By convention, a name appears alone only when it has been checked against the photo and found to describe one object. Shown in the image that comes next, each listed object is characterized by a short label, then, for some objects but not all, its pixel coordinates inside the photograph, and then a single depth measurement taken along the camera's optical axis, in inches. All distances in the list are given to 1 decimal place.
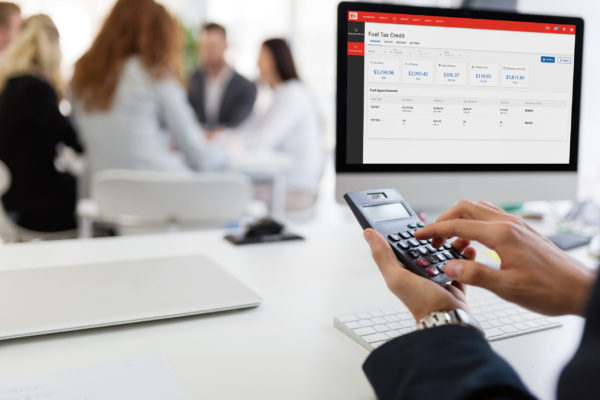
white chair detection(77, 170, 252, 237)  67.3
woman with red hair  79.4
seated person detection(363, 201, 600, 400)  17.4
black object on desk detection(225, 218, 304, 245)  44.1
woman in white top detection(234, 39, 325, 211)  117.2
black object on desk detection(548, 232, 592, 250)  45.2
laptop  25.9
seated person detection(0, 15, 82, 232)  79.9
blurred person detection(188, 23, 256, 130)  172.2
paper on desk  19.9
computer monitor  34.2
